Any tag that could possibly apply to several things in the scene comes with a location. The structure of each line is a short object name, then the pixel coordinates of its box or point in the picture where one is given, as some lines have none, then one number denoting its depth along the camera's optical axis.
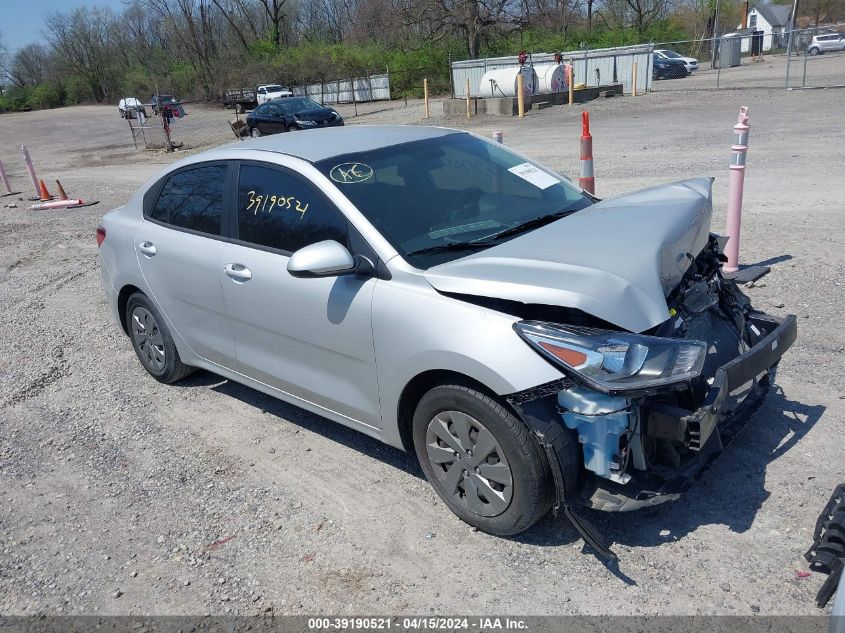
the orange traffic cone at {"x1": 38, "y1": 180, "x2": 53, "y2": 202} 15.67
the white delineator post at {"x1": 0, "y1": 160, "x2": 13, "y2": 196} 18.05
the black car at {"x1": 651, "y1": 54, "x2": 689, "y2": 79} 39.88
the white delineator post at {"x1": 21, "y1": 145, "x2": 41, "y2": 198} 16.80
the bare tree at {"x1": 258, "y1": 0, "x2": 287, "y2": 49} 68.12
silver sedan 2.95
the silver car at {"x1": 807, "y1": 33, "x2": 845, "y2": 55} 45.91
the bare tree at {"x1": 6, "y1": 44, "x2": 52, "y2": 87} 80.56
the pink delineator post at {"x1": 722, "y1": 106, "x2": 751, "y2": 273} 5.84
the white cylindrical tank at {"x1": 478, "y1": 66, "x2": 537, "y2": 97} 26.83
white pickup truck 43.12
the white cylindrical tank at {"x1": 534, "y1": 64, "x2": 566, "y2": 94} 27.75
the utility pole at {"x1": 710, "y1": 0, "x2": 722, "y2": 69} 45.37
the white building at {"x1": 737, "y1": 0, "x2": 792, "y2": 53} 74.81
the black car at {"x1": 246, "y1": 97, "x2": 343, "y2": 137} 25.34
